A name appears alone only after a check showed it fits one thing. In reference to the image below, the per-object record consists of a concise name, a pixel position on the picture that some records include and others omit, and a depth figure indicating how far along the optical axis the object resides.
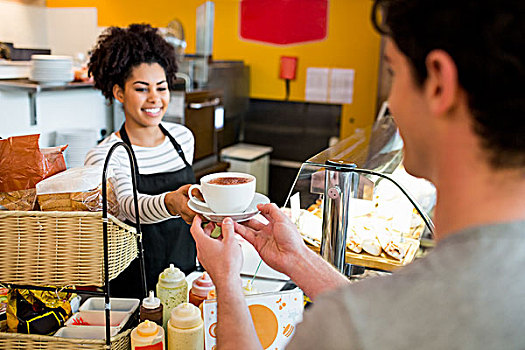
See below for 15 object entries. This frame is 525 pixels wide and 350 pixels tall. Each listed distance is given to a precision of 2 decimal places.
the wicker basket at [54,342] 1.26
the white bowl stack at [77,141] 3.54
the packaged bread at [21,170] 1.25
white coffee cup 1.33
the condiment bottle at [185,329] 1.26
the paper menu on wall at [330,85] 4.95
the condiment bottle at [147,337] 1.22
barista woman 2.16
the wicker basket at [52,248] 1.17
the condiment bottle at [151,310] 1.31
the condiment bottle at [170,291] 1.41
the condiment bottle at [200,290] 1.47
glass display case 1.45
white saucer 1.33
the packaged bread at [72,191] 1.23
